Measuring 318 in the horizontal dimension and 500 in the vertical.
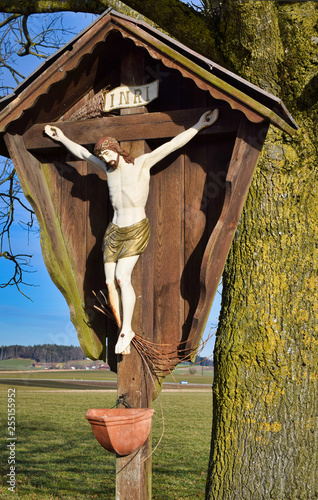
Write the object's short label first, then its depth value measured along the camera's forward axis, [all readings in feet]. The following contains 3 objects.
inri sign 11.66
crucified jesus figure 10.88
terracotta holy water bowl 9.87
